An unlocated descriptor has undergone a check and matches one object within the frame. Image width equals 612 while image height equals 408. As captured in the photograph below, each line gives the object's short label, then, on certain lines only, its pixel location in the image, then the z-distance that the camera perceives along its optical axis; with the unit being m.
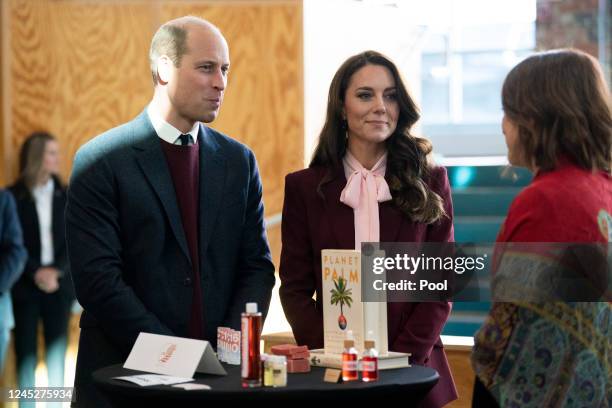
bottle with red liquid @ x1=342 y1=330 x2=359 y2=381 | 5.36
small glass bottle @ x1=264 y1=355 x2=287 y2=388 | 5.25
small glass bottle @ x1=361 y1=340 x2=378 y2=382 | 5.35
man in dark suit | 6.16
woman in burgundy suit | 6.50
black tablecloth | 5.11
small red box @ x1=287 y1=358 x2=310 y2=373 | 5.62
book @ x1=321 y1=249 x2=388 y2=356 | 5.74
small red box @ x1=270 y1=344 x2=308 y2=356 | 5.64
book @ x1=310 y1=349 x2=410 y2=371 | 5.67
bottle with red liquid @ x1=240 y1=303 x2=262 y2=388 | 5.28
